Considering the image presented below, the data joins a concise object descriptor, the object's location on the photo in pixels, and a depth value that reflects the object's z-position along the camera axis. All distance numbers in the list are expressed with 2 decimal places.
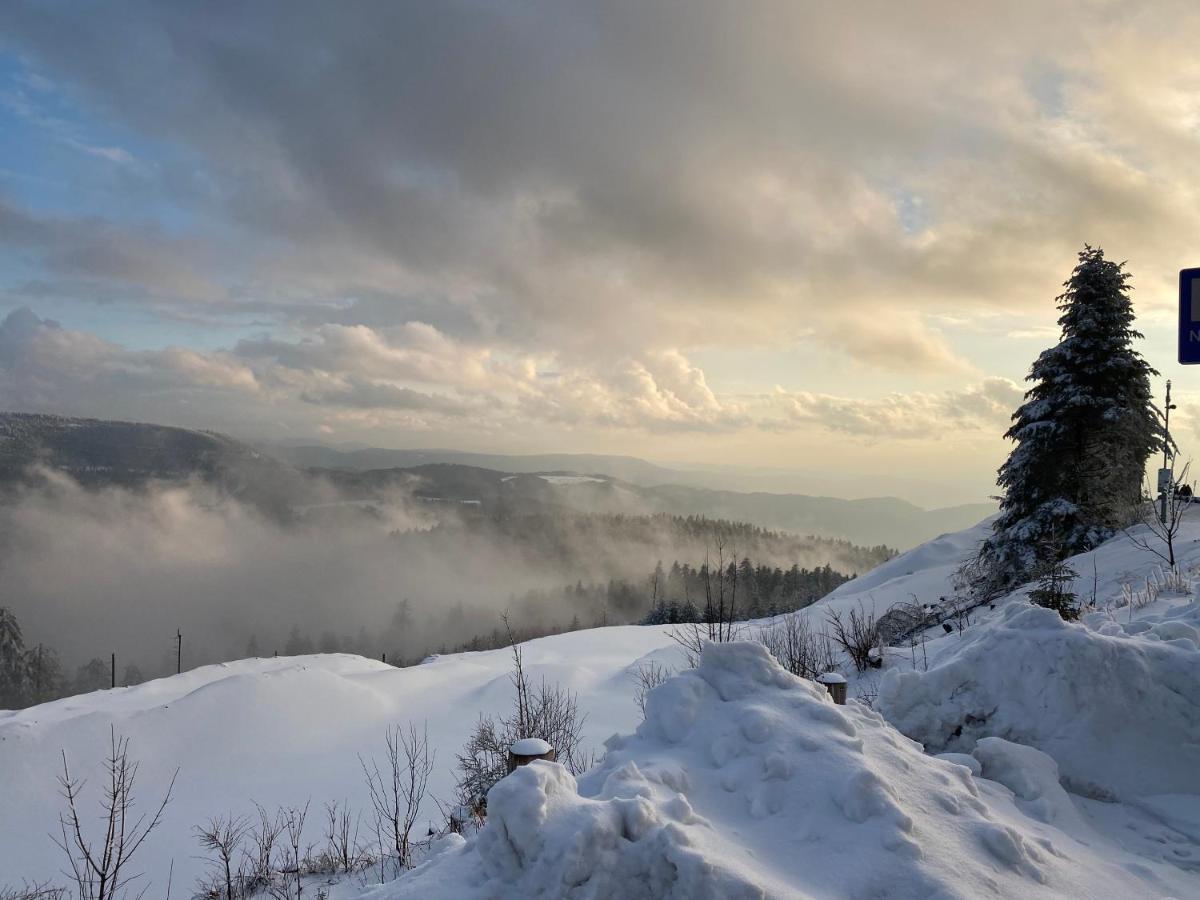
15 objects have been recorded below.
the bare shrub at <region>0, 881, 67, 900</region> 10.59
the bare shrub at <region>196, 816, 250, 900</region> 9.46
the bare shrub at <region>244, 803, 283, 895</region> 8.87
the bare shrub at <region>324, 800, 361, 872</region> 9.17
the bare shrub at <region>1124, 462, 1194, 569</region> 13.10
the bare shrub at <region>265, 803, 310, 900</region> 8.38
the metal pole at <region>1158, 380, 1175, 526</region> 13.36
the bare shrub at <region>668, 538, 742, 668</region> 10.38
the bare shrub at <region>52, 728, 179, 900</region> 12.84
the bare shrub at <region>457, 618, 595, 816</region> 11.03
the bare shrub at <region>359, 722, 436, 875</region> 13.07
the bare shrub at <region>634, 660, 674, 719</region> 16.73
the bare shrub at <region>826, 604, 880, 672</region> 11.90
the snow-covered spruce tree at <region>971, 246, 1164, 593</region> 18.14
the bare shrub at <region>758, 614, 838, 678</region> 11.79
